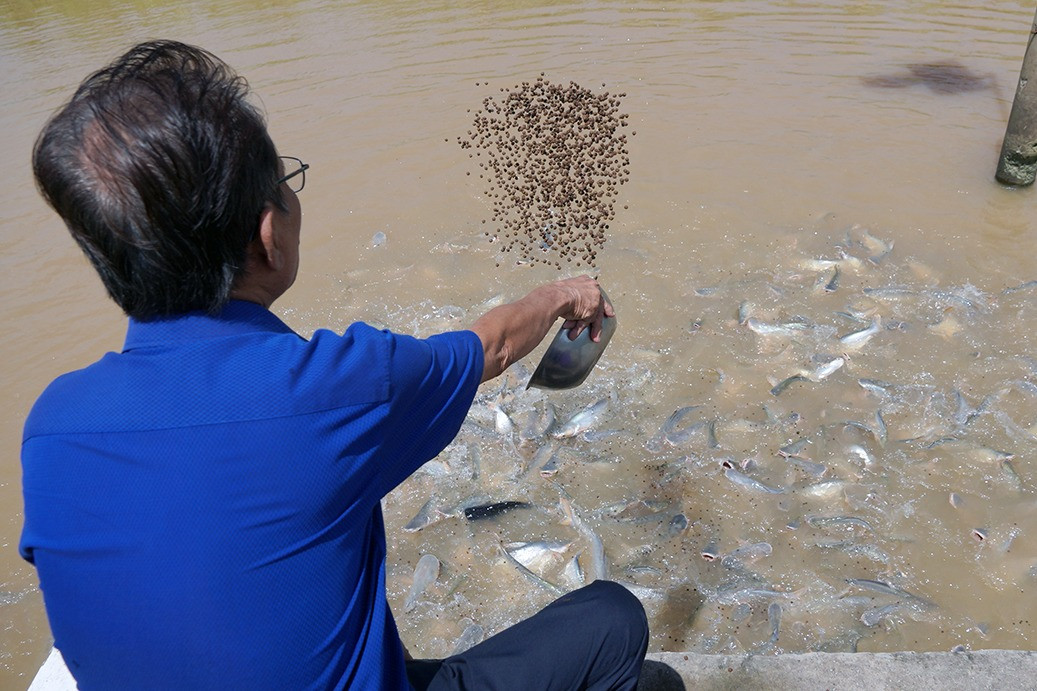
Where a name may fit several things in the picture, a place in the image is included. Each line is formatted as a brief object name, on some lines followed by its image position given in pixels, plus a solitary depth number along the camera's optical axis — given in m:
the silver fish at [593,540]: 3.55
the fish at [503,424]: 4.34
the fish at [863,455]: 3.96
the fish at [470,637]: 3.27
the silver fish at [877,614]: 3.25
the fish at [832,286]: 5.15
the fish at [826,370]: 4.52
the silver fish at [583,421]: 4.28
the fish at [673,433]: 4.17
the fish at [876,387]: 4.38
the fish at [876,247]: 5.43
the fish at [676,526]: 3.68
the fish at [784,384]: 4.45
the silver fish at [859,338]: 4.71
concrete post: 5.82
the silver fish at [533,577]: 3.48
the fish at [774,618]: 3.22
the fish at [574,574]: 3.53
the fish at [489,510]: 3.88
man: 1.40
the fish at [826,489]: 3.82
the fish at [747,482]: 3.87
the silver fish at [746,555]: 3.52
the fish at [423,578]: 3.49
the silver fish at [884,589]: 3.32
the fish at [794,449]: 4.04
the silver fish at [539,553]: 3.63
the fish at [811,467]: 3.92
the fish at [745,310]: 4.95
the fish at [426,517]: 3.85
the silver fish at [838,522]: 3.65
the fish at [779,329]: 4.82
